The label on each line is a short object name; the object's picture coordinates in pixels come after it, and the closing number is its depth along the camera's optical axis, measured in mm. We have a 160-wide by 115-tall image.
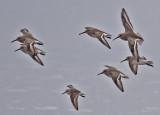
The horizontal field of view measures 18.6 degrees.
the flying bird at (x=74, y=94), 17850
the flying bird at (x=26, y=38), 17047
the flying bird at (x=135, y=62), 18364
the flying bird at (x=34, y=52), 16470
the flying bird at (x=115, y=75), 17756
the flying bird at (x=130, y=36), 16594
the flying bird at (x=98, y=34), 17594
